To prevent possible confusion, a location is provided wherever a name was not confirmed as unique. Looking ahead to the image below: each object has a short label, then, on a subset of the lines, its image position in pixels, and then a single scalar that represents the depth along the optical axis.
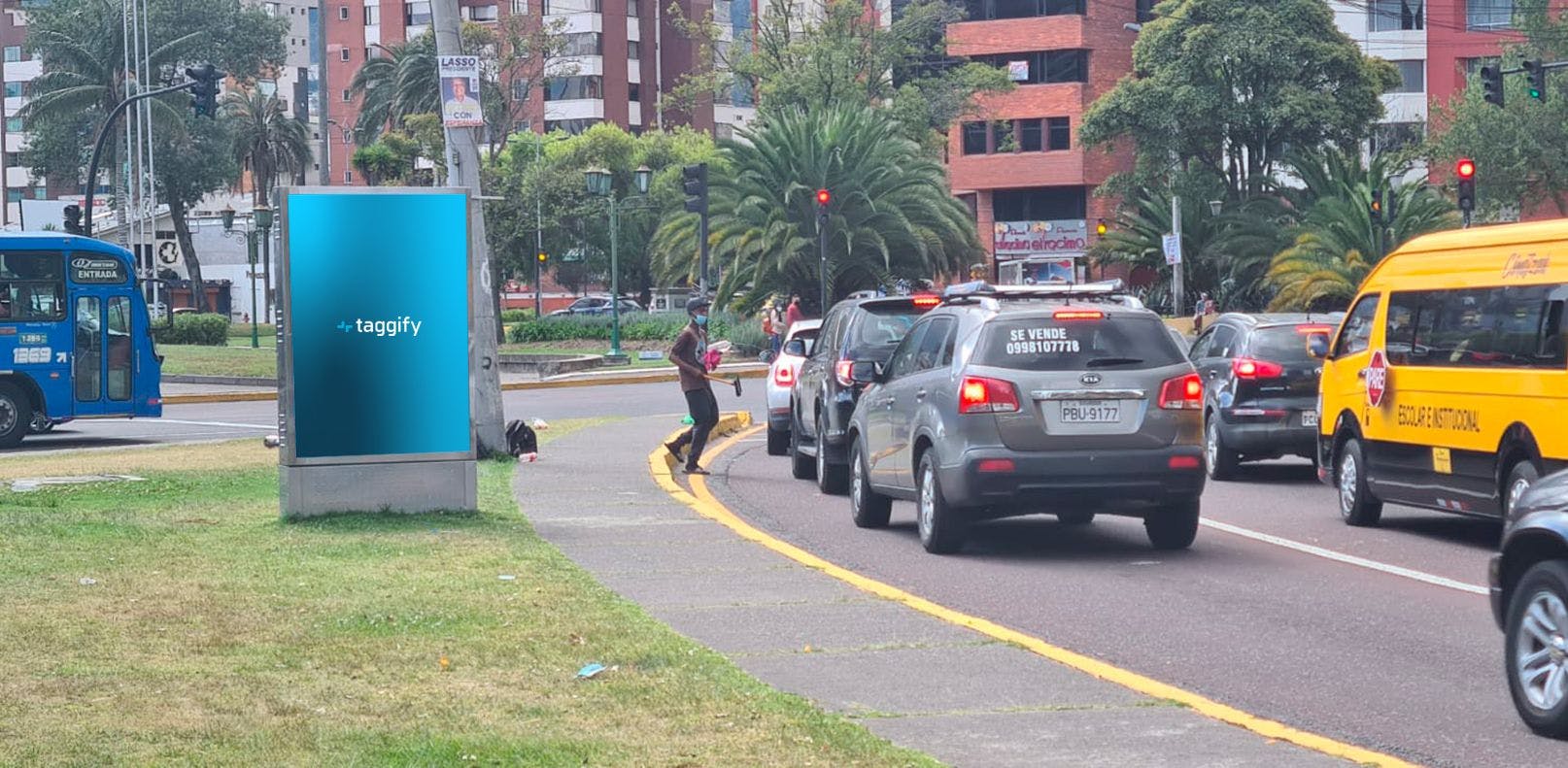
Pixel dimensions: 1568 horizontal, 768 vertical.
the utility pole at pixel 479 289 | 18.81
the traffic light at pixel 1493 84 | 35.81
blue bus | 29.14
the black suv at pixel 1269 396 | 18.72
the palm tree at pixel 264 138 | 93.69
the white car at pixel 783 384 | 22.89
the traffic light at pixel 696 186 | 37.31
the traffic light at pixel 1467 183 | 32.03
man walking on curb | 19.58
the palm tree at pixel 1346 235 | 48.41
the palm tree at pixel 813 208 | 52.78
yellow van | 12.29
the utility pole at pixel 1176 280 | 54.69
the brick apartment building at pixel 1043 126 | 79.00
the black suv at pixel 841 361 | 17.83
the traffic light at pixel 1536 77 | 34.88
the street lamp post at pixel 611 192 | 45.81
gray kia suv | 12.66
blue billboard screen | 14.20
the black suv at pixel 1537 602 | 7.15
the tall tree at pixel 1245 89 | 64.00
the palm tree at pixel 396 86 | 75.25
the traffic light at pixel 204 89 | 40.03
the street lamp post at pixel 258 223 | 55.60
